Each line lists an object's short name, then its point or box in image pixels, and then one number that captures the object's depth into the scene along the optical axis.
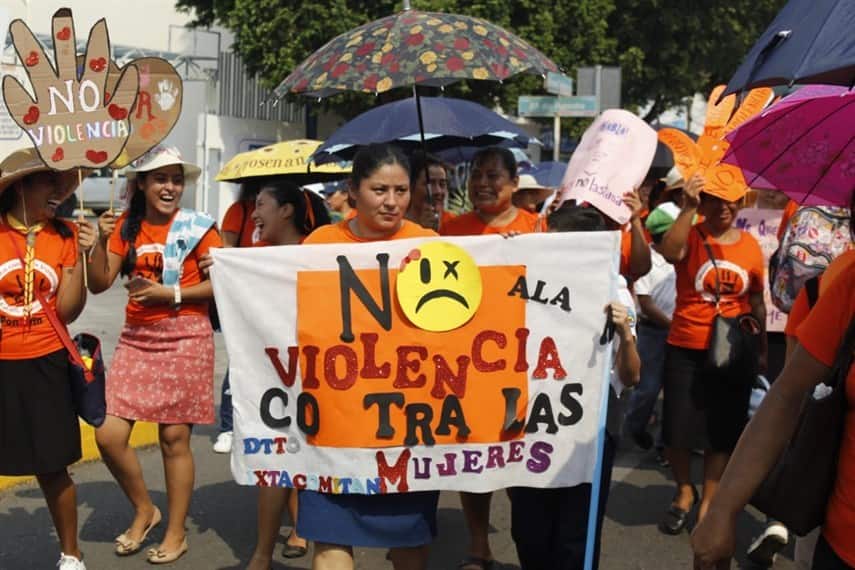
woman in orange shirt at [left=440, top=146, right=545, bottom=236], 5.31
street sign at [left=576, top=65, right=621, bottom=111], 12.29
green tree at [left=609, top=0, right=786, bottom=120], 25.27
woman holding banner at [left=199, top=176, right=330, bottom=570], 5.40
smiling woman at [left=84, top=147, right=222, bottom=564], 5.36
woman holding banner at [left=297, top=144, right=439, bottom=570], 3.96
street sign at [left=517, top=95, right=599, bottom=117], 11.76
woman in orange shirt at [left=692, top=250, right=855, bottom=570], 2.51
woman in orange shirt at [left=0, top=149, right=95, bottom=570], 4.70
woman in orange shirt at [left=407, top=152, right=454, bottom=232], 5.86
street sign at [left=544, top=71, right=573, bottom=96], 10.91
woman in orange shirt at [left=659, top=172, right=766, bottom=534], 5.78
